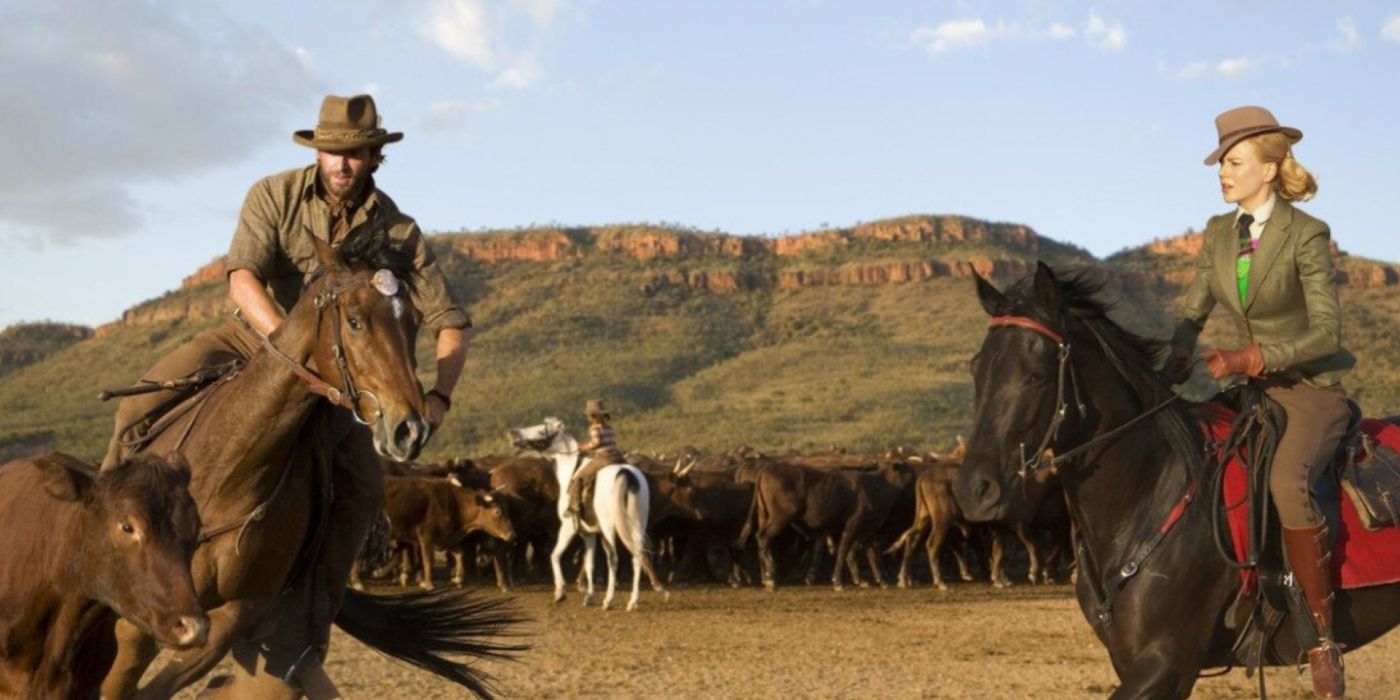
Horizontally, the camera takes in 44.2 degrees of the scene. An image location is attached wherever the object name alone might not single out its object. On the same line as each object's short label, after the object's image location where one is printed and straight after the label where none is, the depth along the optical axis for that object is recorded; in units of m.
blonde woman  6.52
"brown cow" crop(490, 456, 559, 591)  24.66
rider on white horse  21.22
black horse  6.35
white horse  21.20
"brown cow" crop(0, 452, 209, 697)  5.00
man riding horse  6.69
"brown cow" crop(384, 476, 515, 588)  23.28
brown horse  5.68
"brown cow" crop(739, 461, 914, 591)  25.72
